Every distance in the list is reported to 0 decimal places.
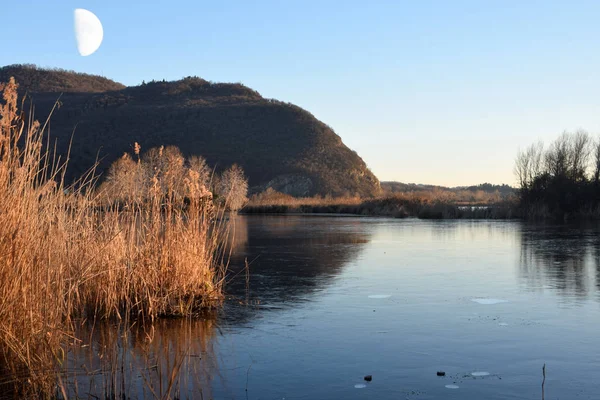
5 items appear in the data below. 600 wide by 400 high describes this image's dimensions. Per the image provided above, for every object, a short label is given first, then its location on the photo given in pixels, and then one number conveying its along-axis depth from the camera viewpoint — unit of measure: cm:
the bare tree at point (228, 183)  4918
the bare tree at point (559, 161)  3878
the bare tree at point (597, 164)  3778
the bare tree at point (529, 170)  3969
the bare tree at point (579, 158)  3850
